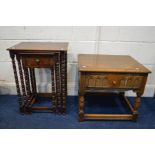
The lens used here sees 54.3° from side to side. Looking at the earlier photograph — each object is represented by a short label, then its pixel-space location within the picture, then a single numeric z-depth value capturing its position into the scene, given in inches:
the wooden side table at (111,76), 54.4
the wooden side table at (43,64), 57.4
